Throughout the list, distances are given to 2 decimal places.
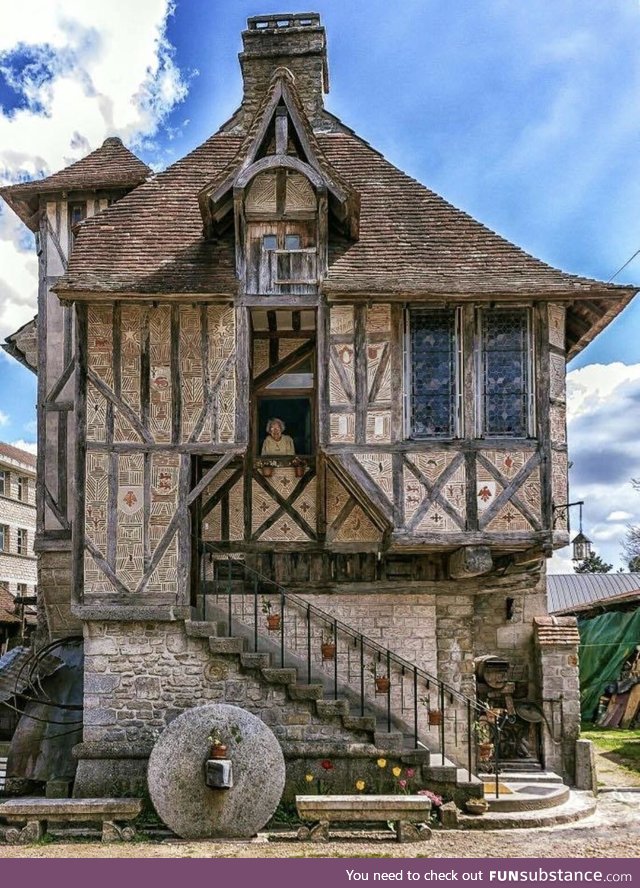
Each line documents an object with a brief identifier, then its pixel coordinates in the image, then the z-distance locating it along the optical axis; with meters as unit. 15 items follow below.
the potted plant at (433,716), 11.23
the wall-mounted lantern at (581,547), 13.54
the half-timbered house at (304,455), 10.02
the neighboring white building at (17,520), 31.89
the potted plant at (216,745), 8.68
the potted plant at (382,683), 11.12
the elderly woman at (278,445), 11.55
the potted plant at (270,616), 11.28
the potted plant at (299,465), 11.37
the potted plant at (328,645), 11.30
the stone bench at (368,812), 8.44
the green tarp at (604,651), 21.02
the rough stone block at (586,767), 11.59
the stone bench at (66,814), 8.55
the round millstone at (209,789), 8.66
